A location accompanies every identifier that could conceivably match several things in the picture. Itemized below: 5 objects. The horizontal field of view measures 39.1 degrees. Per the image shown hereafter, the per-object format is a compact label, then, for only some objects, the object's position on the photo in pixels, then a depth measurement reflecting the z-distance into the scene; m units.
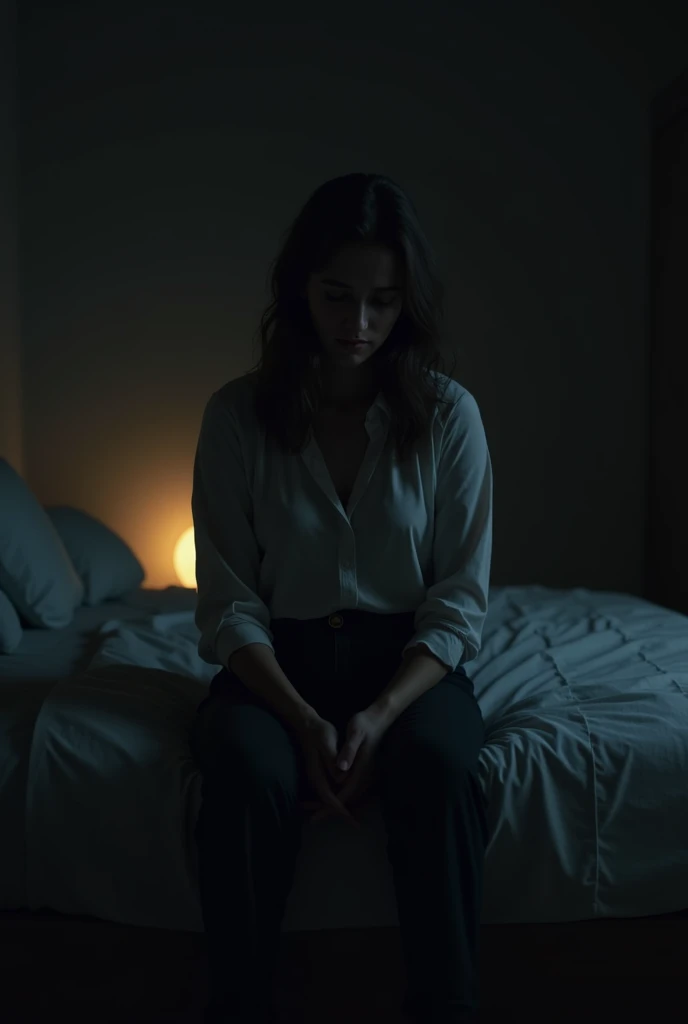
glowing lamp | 3.31
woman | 1.15
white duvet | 1.21
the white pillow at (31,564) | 2.09
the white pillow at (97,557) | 2.58
